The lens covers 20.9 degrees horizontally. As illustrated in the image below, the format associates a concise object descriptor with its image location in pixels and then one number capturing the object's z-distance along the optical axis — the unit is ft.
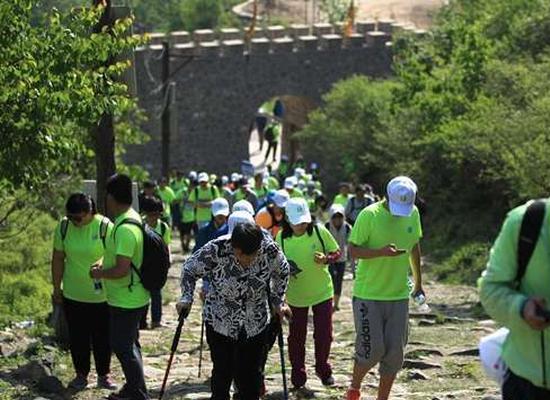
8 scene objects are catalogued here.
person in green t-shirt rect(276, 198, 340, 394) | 38.37
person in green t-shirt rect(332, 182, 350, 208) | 70.69
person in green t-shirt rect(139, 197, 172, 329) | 47.65
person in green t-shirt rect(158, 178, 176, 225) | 88.23
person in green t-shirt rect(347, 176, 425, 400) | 33.04
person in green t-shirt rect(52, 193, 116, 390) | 37.35
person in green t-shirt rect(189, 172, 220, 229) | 81.10
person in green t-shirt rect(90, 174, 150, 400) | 33.47
